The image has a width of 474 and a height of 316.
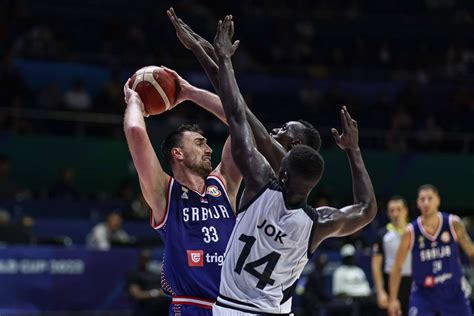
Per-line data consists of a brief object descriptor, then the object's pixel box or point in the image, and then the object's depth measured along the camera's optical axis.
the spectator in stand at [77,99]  18.72
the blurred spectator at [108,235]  15.23
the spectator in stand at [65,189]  17.36
